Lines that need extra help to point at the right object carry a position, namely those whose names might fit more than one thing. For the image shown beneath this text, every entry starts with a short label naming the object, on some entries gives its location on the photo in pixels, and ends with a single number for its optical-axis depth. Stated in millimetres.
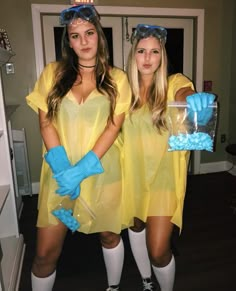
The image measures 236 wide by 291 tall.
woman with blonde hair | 1304
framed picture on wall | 2639
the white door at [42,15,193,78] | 2992
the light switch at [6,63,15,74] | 2885
